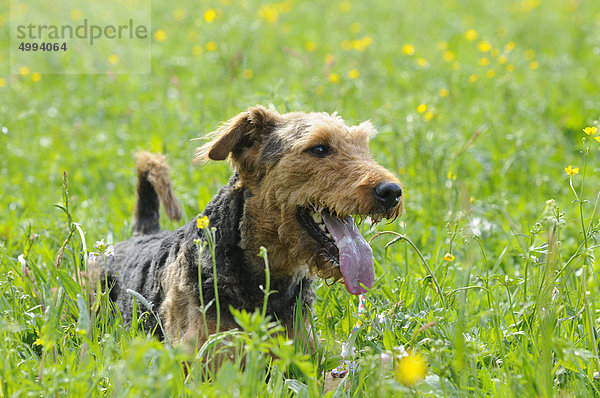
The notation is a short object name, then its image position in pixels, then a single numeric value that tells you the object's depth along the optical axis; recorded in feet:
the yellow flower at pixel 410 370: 15.28
